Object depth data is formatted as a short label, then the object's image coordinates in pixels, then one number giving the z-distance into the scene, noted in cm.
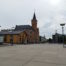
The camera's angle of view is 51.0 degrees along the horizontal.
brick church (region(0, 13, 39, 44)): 3333
